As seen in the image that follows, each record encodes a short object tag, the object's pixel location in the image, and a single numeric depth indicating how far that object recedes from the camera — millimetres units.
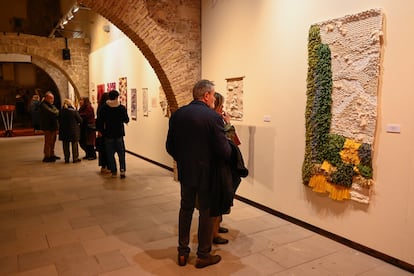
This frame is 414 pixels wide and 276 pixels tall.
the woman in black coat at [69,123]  7312
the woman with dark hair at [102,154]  6330
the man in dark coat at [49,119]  7438
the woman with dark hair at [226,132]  3133
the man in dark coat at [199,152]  2617
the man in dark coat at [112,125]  5691
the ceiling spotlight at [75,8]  8230
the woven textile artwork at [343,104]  3025
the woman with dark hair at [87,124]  7613
